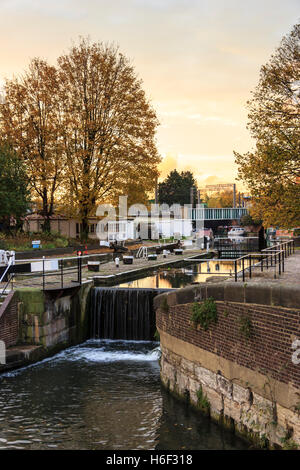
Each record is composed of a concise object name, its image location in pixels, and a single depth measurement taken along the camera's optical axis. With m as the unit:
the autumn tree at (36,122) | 37.69
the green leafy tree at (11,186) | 32.06
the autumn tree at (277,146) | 22.11
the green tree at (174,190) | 121.94
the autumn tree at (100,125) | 38.88
